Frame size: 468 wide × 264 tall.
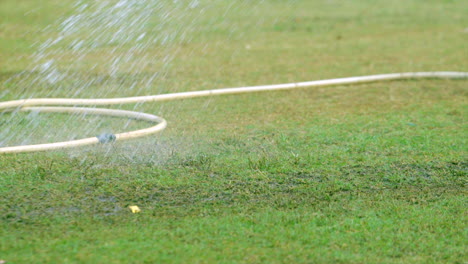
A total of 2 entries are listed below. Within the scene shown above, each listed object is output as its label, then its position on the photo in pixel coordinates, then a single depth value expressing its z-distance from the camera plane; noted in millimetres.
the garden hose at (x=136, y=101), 9164
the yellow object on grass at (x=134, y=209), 6936
